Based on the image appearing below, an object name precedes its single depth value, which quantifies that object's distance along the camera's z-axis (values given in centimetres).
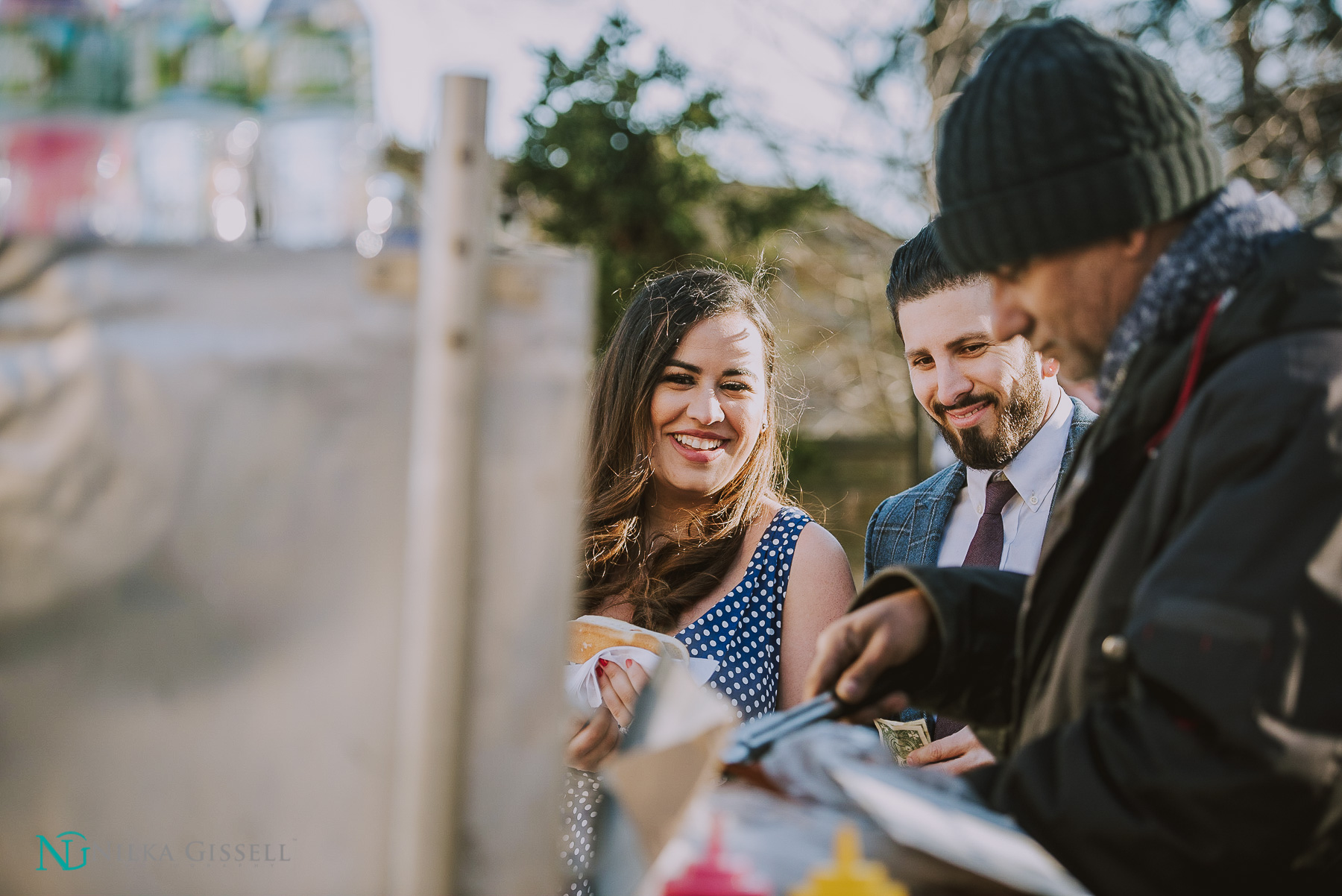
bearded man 257
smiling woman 236
